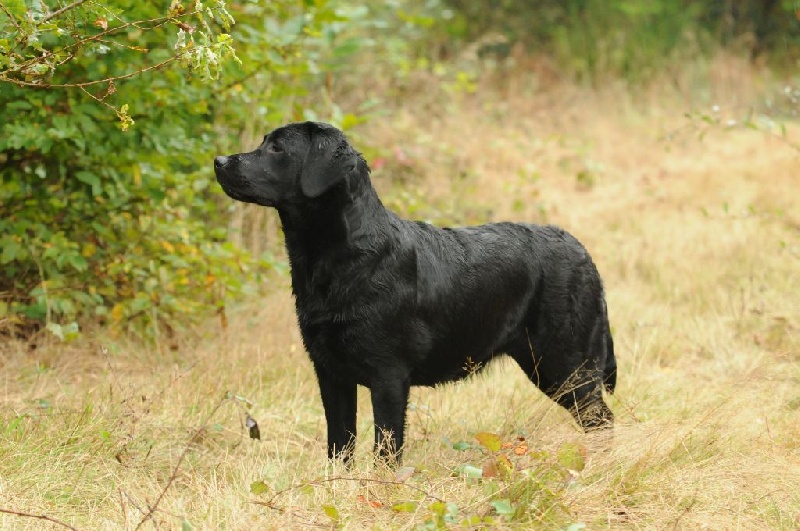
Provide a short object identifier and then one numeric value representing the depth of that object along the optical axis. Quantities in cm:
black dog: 777
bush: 949
